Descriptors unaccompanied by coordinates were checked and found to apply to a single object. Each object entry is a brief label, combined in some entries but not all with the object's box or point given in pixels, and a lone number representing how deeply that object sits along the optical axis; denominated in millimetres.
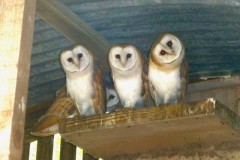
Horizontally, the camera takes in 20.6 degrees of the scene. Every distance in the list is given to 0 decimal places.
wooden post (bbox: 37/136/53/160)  5670
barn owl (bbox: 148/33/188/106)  3287
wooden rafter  3322
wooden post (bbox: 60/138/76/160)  5668
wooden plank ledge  2861
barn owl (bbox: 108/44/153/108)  3349
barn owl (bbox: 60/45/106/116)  3459
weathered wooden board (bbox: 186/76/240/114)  4062
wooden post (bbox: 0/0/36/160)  2582
